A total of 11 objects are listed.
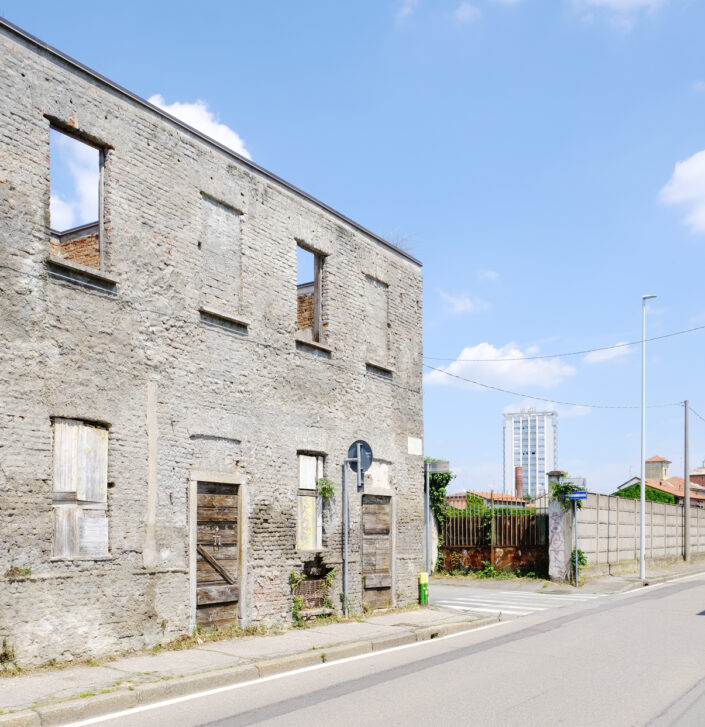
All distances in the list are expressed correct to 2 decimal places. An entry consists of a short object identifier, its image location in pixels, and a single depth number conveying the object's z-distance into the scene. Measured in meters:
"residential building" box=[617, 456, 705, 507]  72.46
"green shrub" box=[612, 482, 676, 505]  57.63
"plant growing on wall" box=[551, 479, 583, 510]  23.03
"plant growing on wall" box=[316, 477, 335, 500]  13.91
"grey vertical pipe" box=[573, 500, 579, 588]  22.69
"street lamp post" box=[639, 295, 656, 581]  25.58
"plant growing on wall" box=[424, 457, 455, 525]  25.72
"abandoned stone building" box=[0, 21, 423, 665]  9.45
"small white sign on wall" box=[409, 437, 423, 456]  16.52
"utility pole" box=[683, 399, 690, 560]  34.72
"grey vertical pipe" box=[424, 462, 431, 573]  17.36
